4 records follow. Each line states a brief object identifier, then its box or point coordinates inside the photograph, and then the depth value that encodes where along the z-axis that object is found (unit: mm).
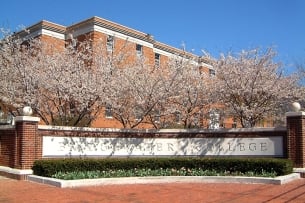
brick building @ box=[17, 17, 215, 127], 36438
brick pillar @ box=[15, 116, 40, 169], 15719
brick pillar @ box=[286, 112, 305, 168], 16719
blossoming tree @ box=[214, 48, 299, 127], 21203
